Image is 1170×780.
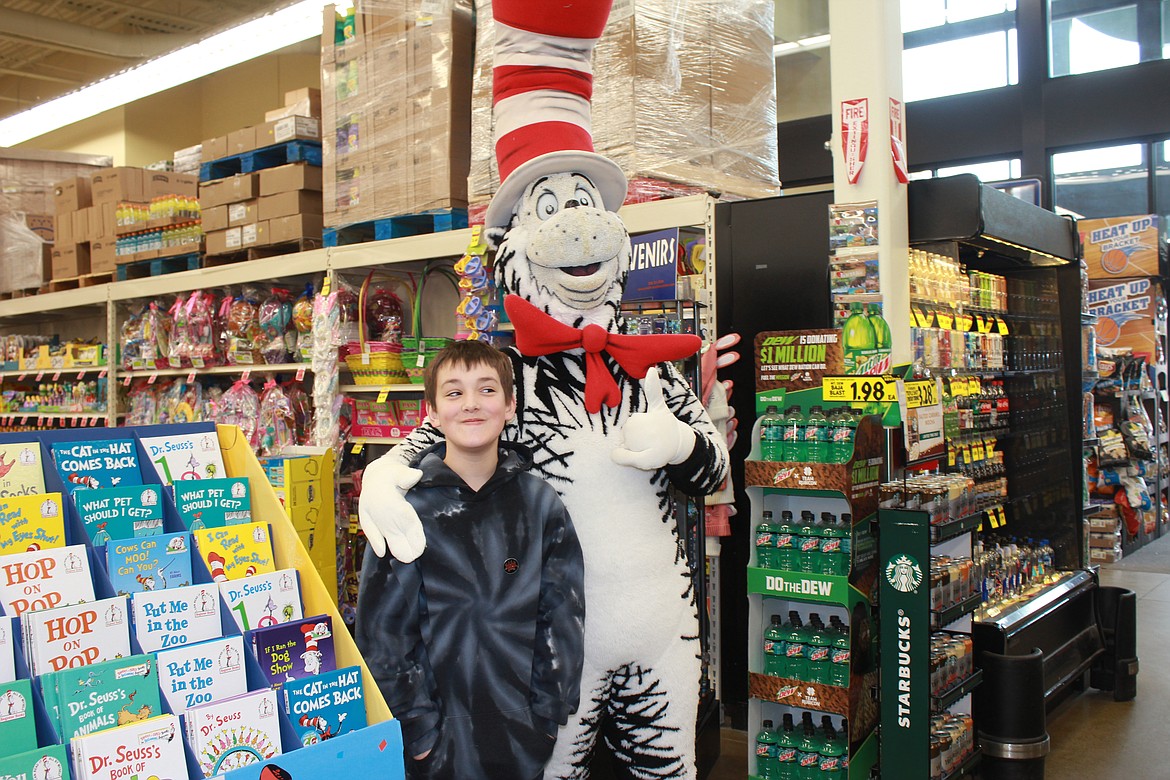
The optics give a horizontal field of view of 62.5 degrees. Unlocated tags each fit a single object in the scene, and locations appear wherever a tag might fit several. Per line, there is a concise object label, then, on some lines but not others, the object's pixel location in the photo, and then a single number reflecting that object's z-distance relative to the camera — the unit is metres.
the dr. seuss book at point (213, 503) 2.11
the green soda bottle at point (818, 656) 3.08
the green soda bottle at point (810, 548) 3.11
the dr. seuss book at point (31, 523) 1.83
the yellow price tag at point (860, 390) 3.20
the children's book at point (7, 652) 1.58
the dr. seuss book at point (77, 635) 1.61
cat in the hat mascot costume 2.35
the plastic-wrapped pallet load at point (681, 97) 3.80
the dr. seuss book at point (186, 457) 2.25
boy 1.99
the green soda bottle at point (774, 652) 3.17
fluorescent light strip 6.26
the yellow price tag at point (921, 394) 3.52
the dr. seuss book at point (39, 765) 1.37
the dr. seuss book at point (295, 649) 1.76
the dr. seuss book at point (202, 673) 1.63
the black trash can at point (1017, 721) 3.45
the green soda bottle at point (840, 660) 3.04
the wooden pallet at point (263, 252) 5.38
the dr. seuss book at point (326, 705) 1.69
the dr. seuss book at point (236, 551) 1.97
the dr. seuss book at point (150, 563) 1.83
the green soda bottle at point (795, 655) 3.12
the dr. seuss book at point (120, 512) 1.96
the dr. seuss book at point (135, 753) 1.43
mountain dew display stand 3.06
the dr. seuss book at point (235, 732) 1.54
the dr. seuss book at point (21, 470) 2.02
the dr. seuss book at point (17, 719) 1.48
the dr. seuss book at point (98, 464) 2.08
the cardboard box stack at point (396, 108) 4.52
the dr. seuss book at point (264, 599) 1.86
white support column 3.62
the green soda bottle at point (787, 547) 3.15
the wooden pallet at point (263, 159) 5.34
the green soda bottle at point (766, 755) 3.21
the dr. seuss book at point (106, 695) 1.51
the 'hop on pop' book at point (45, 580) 1.70
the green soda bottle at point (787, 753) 3.15
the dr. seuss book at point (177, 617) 1.73
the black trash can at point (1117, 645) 4.54
